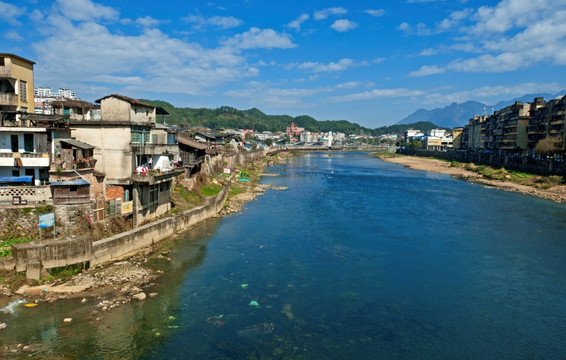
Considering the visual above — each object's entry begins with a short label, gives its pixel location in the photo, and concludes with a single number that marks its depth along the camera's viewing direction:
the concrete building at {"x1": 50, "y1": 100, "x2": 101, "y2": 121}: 26.92
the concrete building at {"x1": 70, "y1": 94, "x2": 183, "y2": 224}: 24.48
